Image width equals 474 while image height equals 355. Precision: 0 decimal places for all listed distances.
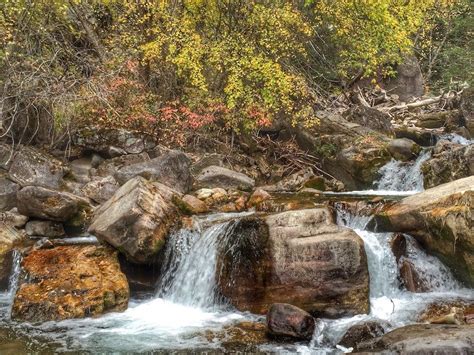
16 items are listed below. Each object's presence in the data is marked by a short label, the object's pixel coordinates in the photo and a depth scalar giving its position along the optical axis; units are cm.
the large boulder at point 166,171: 1332
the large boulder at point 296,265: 803
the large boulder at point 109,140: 1527
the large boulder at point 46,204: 1110
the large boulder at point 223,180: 1421
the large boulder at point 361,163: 1568
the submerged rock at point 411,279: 866
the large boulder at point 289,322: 697
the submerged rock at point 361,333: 670
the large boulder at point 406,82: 2628
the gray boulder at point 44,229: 1123
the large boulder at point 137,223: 925
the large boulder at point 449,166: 1313
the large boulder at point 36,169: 1326
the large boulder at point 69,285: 801
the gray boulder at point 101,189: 1324
